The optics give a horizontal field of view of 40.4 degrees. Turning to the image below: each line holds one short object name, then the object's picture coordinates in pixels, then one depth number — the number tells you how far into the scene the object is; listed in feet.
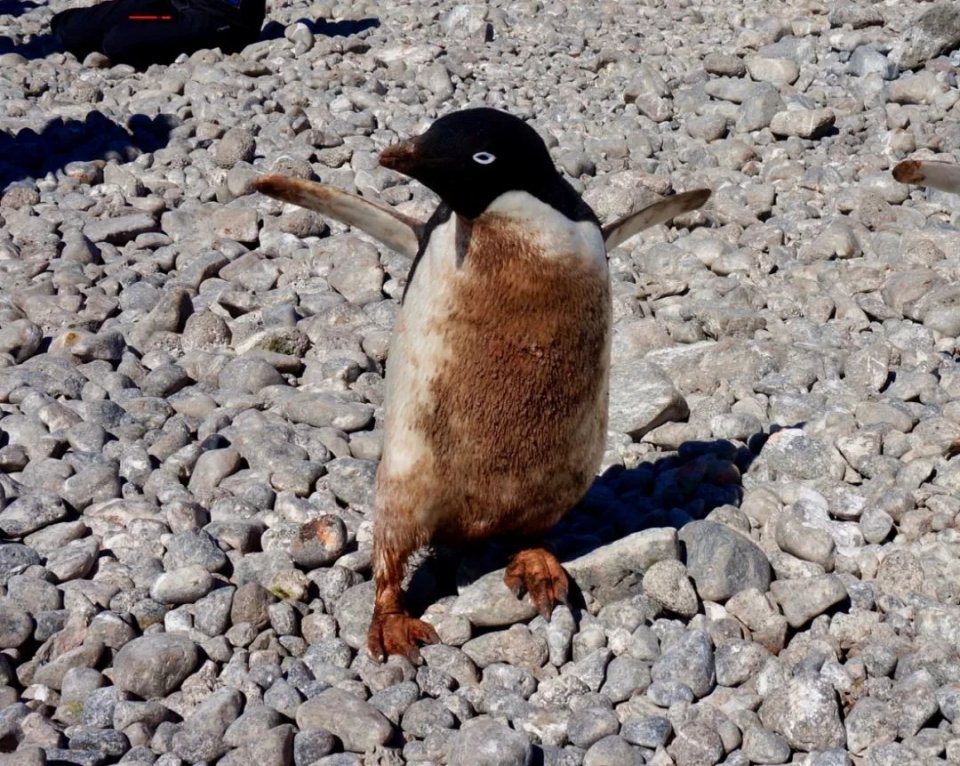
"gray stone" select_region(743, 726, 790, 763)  8.86
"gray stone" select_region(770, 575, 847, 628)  10.22
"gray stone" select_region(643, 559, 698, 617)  10.36
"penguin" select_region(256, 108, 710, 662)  9.87
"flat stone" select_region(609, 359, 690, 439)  13.41
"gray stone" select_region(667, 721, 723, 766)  8.83
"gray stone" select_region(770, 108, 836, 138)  20.02
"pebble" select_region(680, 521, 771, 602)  10.55
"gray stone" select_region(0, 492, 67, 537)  11.22
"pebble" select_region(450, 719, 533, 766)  8.49
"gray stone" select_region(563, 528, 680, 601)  10.64
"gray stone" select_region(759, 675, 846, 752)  8.96
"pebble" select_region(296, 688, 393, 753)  8.82
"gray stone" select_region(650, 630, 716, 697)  9.58
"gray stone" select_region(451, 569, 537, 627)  10.35
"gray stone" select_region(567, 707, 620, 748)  9.03
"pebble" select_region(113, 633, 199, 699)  9.32
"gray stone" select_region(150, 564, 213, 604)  10.30
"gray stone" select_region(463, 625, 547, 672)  10.02
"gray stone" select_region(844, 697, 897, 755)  8.95
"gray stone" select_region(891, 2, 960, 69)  21.90
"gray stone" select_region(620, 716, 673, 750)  8.93
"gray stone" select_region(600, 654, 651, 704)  9.56
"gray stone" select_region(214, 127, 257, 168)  19.60
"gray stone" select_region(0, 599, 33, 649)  9.70
